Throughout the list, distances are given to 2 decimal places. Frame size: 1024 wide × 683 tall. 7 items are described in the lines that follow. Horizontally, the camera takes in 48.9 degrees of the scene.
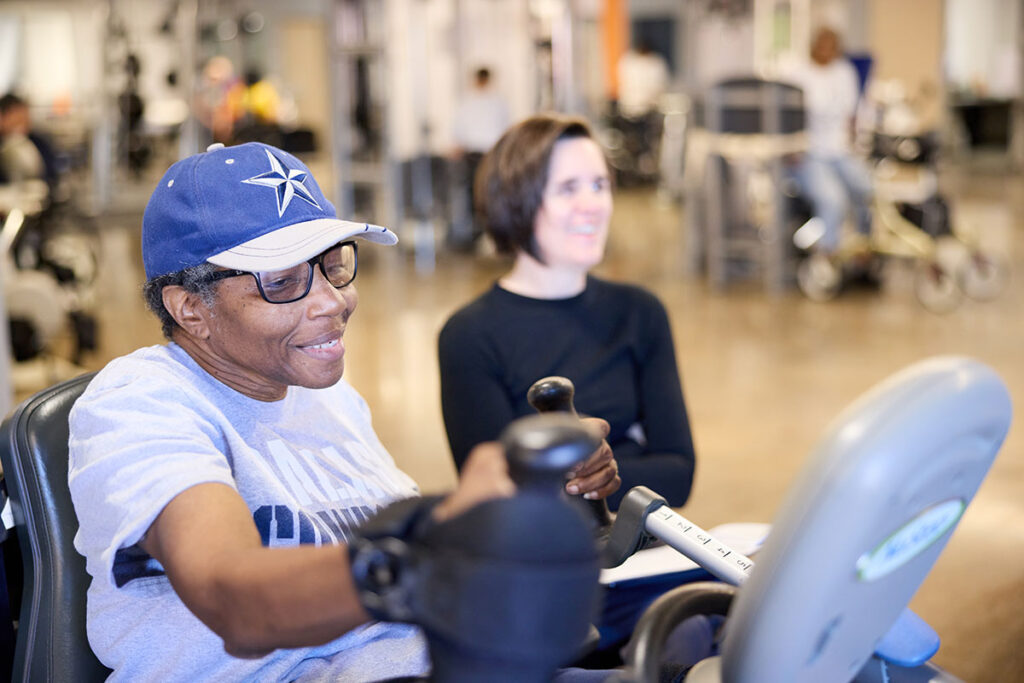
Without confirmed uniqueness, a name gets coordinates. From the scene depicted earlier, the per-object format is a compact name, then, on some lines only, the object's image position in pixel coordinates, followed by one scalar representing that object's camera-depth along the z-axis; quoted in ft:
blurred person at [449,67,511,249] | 30.96
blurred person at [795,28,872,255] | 23.24
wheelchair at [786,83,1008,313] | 22.27
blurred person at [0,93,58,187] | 26.08
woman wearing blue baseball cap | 3.56
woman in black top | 6.87
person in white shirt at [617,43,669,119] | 48.70
